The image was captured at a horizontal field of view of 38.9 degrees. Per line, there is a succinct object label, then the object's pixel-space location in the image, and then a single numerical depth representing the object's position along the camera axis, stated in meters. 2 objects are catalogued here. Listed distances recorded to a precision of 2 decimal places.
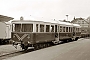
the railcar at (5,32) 15.02
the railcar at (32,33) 10.56
